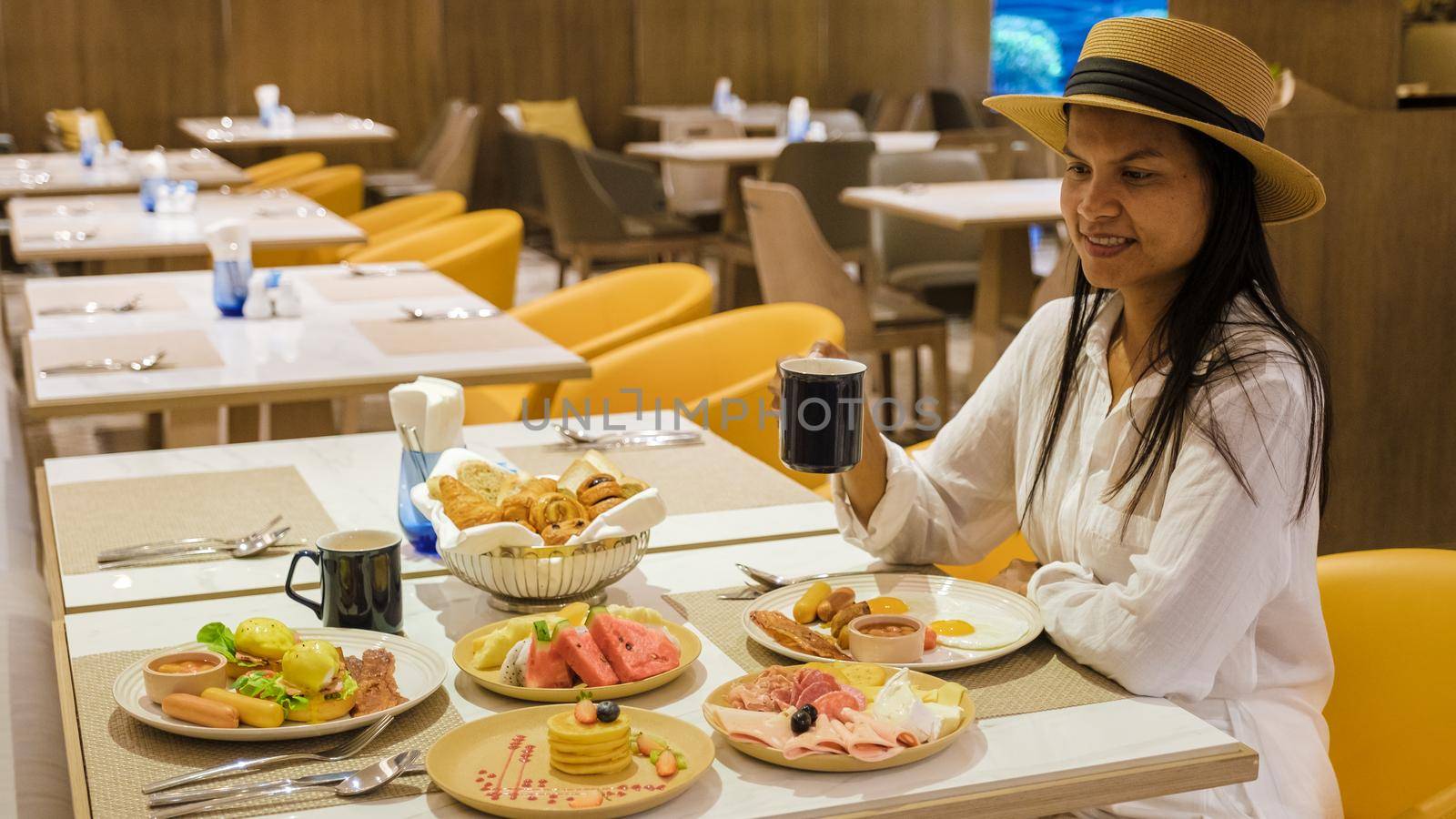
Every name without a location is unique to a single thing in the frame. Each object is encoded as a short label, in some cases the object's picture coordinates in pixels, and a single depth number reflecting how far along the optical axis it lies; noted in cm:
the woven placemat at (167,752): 125
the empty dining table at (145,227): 446
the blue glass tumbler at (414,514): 191
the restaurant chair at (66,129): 917
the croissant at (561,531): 163
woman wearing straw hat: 150
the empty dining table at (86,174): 629
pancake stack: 125
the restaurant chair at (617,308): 377
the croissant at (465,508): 165
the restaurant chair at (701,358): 327
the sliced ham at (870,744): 127
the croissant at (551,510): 166
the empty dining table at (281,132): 875
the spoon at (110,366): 287
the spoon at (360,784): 123
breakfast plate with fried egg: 152
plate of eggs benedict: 135
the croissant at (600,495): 168
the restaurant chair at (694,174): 934
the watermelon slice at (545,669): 143
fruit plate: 141
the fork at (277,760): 125
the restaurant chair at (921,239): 594
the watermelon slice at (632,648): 144
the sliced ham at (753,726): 130
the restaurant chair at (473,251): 475
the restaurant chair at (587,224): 774
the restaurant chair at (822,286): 509
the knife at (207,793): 123
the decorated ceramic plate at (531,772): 120
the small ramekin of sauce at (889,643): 151
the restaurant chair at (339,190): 723
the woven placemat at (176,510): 197
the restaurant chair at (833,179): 686
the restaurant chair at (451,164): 954
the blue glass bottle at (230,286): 344
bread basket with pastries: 162
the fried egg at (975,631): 158
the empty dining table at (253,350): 276
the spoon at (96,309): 351
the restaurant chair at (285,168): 849
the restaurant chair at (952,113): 1148
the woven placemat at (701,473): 217
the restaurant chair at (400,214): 608
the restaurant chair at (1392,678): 176
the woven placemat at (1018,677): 145
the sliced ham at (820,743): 128
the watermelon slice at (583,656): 142
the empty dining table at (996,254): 505
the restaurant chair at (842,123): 984
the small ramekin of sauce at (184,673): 138
